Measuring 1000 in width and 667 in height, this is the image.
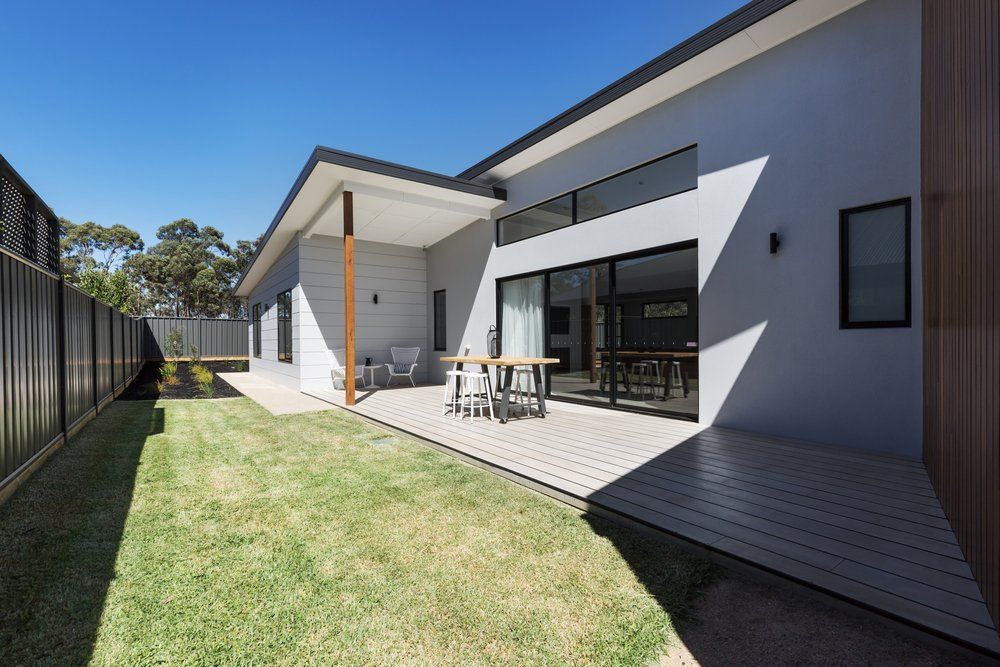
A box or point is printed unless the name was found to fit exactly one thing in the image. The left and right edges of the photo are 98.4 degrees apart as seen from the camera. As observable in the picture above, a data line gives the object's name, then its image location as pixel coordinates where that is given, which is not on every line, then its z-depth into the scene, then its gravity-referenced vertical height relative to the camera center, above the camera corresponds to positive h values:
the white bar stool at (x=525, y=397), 5.72 -0.99
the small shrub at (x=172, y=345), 16.67 -0.39
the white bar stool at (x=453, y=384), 5.36 -0.69
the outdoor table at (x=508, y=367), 4.99 -0.45
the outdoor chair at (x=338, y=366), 8.51 -0.67
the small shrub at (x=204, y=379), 8.25 -1.07
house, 2.20 +0.90
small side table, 8.65 -0.83
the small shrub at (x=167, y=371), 10.74 -0.93
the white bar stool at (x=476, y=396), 5.18 -0.91
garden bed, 7.82 -1.09
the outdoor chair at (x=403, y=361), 8.89 -0.63
